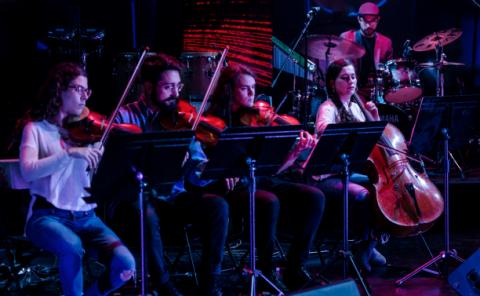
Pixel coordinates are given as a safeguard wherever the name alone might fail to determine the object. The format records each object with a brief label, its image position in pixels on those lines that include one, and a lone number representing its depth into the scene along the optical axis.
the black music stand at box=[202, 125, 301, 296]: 7.72
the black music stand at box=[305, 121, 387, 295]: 8.31
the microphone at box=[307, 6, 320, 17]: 13.55
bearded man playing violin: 8.50
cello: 9.45
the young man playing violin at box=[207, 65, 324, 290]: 9.31
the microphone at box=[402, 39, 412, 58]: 16.40
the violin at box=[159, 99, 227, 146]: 8.49
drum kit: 15.58
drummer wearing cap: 16.38
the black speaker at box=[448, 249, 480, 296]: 6.41
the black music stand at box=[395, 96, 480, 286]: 9.34
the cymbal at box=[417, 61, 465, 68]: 15.92
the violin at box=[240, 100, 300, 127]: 9.29
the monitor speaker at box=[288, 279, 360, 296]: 4.35
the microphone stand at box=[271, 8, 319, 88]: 13.23
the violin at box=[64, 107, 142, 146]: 7.38
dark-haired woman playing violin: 7.05
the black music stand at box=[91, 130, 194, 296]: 6.75
